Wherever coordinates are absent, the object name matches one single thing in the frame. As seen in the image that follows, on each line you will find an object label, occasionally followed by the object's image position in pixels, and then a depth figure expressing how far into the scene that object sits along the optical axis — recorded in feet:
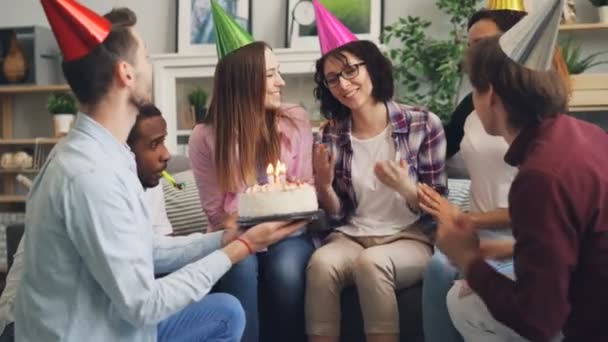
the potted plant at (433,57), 12.23
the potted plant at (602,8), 11.94
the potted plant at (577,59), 11.35
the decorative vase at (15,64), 15.14
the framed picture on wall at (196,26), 14.70
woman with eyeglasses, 7.30
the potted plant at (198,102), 14.70
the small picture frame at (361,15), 13.65
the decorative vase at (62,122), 14.76
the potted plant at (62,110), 14.74
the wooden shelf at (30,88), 14.93
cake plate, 6.20
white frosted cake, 6.27
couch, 7.37
